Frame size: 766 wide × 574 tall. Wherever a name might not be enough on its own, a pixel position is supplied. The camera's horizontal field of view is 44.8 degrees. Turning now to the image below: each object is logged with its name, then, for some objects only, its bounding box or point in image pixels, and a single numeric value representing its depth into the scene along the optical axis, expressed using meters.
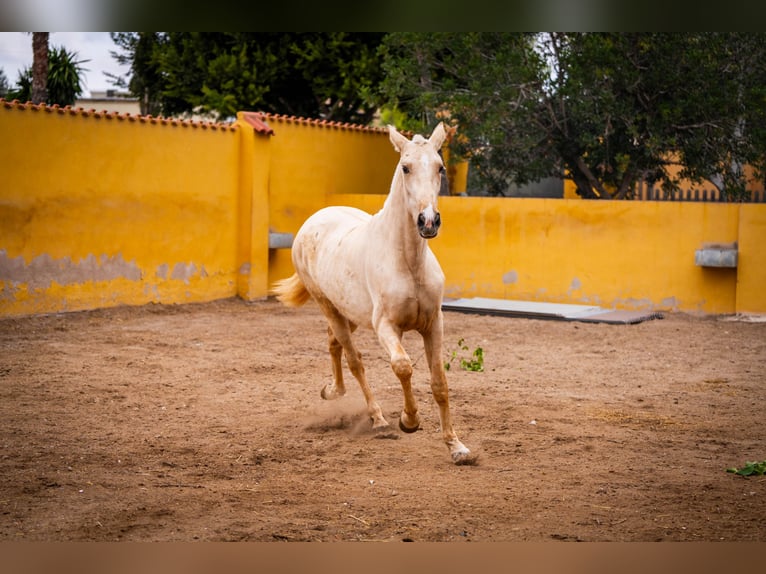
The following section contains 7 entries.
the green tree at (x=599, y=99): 13.78
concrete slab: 12.04
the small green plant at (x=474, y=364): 8.78
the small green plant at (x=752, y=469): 5.31
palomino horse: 5.18
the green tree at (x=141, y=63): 23.67
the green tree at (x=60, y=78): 22.45
